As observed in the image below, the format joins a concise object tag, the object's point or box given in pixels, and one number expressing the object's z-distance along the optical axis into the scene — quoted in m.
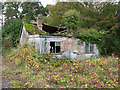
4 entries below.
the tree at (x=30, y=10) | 22.01
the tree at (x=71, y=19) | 12.42
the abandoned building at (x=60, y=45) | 12.38
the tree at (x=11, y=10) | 21.64
